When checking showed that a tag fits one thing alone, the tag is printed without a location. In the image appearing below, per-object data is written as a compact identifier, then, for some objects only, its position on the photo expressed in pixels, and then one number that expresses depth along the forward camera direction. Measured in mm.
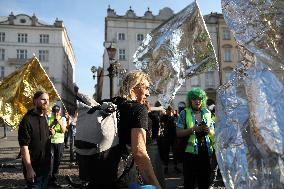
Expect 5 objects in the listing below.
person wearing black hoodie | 3609
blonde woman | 2225
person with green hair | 3869
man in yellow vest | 6812
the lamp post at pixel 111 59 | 11883
